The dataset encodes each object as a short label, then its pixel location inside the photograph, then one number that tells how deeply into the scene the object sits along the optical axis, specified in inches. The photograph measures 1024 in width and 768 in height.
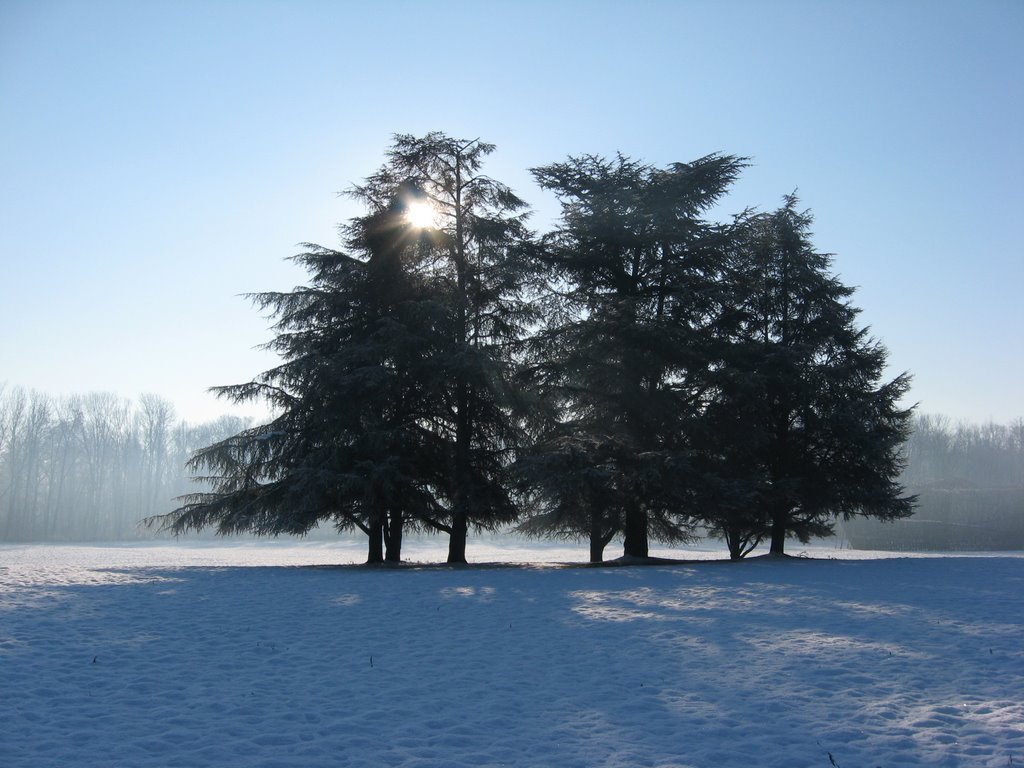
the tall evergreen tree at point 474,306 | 833.5
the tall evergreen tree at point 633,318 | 792.3
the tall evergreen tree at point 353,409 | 785.6
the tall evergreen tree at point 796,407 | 810.2
